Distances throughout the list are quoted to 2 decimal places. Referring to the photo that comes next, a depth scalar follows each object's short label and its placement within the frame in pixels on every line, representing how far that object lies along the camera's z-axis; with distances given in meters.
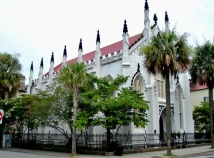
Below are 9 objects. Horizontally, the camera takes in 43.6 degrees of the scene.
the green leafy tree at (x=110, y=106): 22.30
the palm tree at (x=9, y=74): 33.44
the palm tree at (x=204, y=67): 28.03
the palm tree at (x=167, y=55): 22.44
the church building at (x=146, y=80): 30.17
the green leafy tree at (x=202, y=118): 39.84
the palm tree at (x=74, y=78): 23.23
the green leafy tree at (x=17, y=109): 32.38
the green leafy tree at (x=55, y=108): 26.80
